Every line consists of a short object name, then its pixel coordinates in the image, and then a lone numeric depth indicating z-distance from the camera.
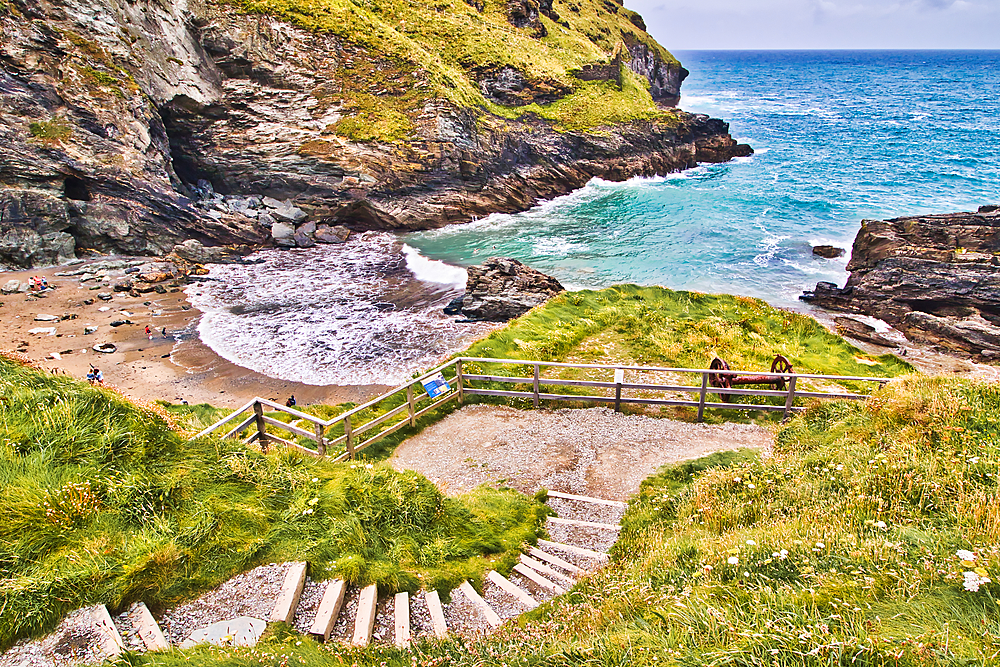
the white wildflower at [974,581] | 3.94
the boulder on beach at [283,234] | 40.19
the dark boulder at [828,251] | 37.72
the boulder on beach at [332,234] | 41.50
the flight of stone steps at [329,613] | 4.39
